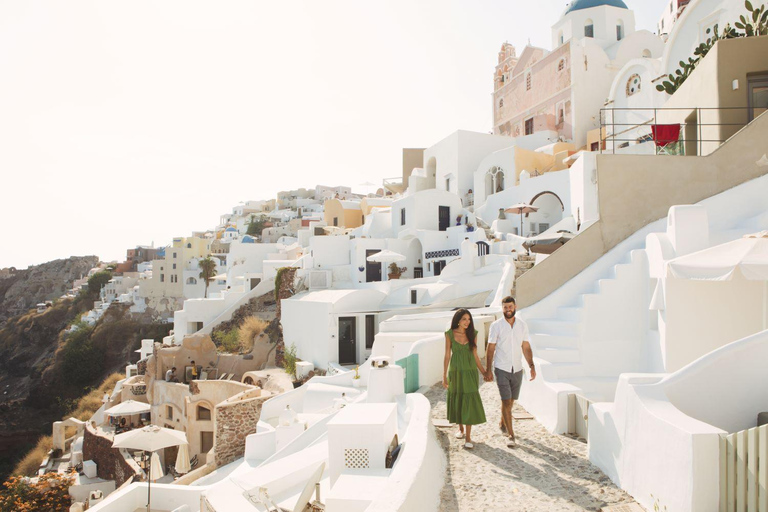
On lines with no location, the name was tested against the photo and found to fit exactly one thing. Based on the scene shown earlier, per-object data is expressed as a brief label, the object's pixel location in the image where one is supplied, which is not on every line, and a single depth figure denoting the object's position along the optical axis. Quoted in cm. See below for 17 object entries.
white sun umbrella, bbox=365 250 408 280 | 2409
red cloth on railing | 1073
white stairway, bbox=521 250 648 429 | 763
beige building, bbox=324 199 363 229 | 4147
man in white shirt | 541
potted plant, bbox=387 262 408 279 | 2658
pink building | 3269
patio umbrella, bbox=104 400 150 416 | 2085
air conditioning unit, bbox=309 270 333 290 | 2681
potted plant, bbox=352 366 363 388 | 1527
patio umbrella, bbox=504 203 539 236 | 2169
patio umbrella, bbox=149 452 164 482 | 1609
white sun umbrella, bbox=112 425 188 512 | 1329
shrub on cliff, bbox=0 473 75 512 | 1692
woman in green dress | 530
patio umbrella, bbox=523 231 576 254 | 1217
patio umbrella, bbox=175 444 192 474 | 1622
